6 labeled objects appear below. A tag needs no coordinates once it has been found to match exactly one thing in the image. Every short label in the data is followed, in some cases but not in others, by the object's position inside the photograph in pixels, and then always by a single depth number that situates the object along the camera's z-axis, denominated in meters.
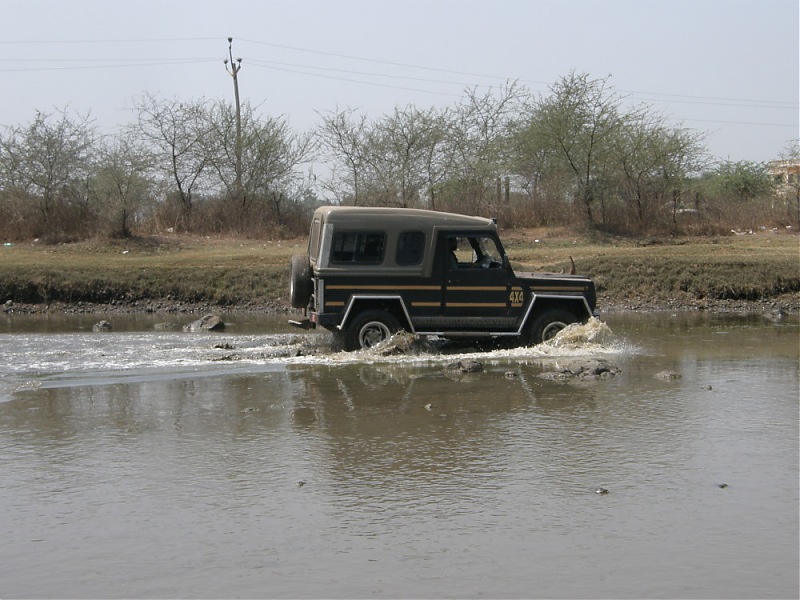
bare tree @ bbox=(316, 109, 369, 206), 39.34
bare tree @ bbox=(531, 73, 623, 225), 35.06
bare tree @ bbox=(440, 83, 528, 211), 37.41
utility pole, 36.84
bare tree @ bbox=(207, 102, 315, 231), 38.12
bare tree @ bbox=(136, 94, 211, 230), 37.34
